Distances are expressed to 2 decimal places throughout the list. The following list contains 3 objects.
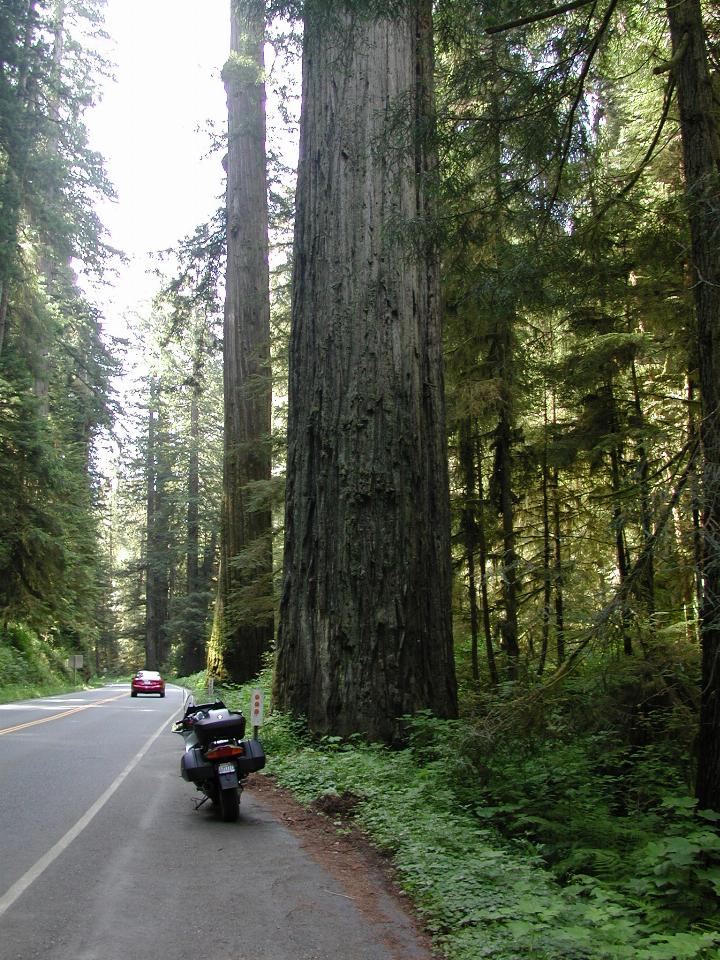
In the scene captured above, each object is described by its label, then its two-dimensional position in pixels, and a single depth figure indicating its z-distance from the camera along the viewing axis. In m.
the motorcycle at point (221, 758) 6.80
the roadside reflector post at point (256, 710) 8.73
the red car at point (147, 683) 31.03
